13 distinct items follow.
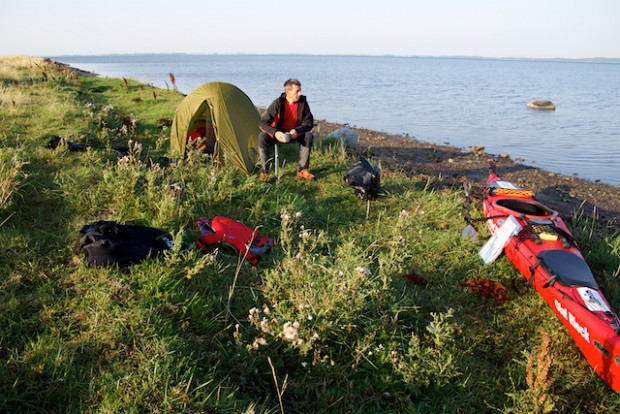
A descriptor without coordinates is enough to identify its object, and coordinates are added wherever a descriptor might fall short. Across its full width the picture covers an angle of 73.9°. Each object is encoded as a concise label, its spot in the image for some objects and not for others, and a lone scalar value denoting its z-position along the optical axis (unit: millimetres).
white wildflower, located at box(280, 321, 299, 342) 3078
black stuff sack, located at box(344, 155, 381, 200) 7117
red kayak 3730
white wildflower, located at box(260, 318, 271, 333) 3225
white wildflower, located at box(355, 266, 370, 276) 3409
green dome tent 8156
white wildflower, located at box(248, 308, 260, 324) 3383
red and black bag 4863
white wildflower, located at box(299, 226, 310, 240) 3945
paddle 5809
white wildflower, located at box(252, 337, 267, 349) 3131
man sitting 7785
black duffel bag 4094
